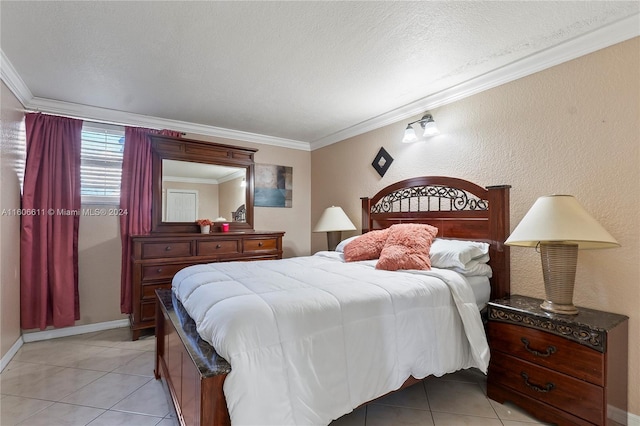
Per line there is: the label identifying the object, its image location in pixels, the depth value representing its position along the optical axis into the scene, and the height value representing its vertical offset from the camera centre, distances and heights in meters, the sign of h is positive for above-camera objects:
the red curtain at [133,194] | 3.28 +0.23
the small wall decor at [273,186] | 4.34 +0.42
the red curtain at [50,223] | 2.86 -0.08
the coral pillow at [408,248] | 2.29 -0.28
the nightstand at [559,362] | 1.57 -0.86
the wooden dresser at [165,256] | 2.99 -0.46
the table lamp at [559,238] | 1.66 -0.14
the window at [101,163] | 3.23 +0.57
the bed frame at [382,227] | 1.17 -0.30
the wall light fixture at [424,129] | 2.87 +0.83
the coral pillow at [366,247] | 2.79 -0.32
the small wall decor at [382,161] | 3.44 +0.61
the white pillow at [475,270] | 2.21 -0.42
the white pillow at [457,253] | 2.22 -0.30
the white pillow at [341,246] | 3.24 -0.36
